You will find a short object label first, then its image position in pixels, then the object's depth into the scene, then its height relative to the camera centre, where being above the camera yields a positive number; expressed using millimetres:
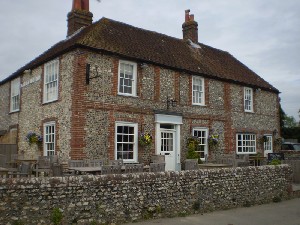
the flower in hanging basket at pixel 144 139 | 15659 +229
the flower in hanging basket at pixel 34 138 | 16312 +254
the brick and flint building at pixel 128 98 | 14498 +2380
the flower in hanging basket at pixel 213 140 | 19109 +247
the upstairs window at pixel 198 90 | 19116 +3057
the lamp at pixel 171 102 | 17375 +2167
